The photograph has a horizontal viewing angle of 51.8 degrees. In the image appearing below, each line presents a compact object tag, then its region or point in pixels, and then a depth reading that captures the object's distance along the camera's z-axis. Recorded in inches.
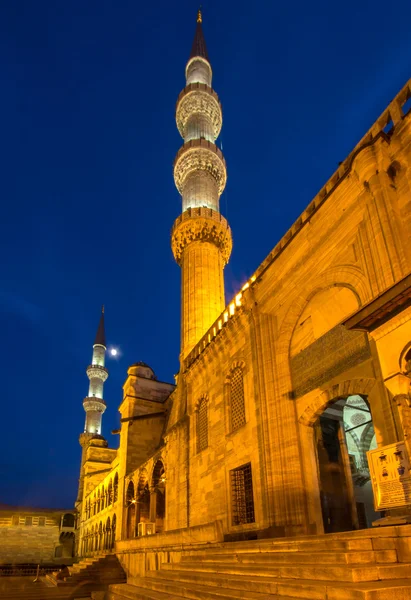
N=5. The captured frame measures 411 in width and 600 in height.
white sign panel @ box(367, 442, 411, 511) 208.2
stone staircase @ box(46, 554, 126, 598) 608.0
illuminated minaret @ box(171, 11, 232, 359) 966.4
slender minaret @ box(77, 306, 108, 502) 1945.4
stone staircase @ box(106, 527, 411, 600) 168.2
